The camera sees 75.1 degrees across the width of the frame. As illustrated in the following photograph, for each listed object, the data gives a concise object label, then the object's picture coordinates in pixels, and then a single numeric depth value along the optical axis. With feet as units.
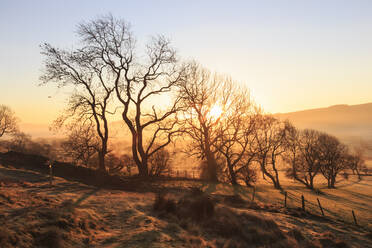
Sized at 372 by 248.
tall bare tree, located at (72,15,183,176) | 69.51
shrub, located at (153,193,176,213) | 39.89
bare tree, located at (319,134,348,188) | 142.82
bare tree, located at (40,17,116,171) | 66.80
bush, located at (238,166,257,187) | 113.19
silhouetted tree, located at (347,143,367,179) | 180.86
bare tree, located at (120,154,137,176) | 120.44
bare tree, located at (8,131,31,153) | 177.55
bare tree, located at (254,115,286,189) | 113.39
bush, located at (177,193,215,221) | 38.80
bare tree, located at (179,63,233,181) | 93.76
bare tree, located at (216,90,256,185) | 99.55
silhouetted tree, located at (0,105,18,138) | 186.09
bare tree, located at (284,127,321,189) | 136.98
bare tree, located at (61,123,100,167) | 110.24
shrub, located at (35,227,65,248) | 21.77
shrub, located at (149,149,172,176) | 107.43
